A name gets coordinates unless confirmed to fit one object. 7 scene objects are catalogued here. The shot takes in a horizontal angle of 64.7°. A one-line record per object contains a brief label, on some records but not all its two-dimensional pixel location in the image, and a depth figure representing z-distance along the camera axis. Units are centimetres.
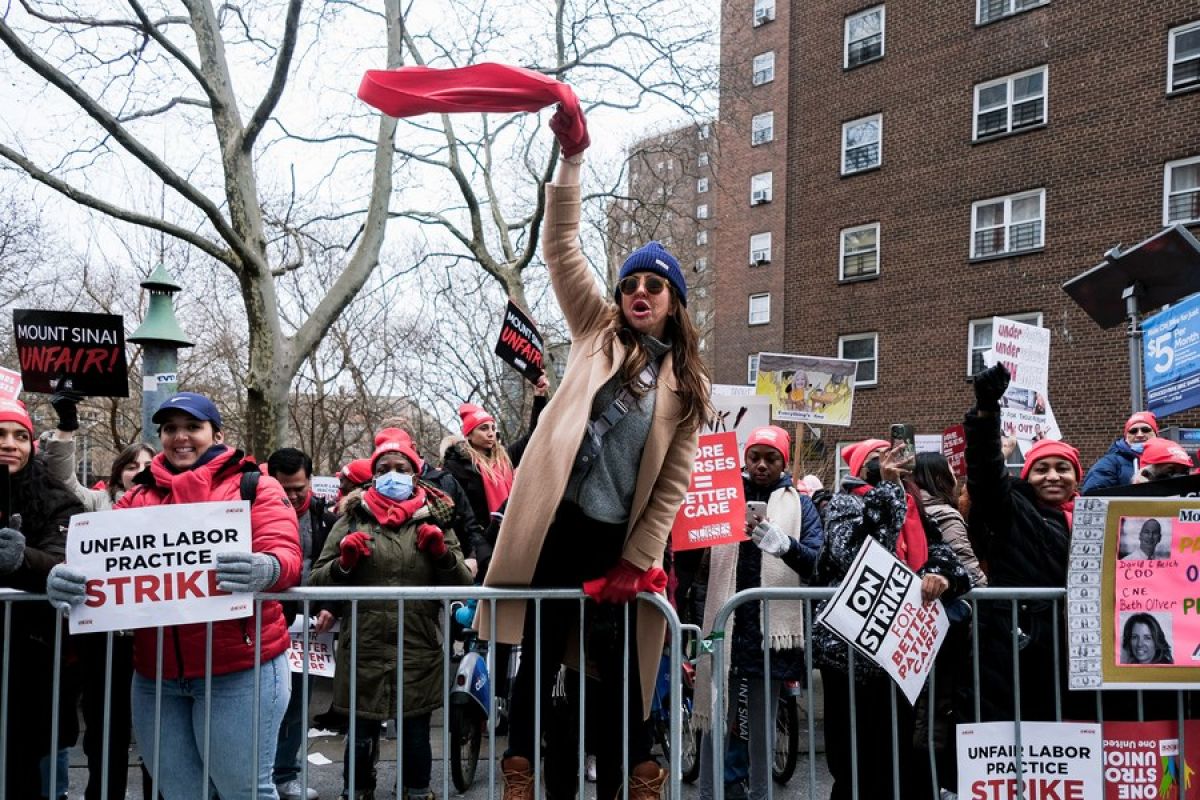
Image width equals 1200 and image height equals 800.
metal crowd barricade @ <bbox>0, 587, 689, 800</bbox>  336
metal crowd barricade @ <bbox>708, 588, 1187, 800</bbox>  355
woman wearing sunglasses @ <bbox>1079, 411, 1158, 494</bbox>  673
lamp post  883
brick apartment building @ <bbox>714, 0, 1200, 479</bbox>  1789
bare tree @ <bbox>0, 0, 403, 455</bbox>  1088
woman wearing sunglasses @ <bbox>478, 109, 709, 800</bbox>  326
